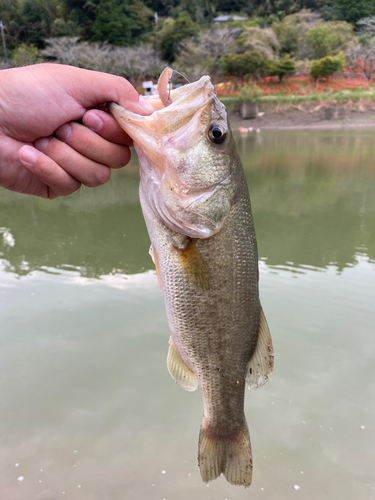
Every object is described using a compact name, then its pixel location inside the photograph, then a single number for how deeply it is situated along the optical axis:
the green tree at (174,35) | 39.53
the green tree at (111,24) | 40.47
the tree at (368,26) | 39.99
